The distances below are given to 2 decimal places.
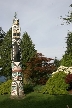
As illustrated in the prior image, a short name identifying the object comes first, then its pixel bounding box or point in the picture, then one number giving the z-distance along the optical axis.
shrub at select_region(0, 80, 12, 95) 22.56
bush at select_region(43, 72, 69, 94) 19.78
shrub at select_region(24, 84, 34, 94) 22.57
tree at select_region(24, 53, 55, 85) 32.04
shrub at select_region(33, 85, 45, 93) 22.25
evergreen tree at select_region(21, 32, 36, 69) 44.14
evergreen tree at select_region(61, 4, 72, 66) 33.34
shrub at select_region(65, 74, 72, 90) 21.48
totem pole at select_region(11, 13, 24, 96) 20.42
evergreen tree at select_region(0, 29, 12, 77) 45.31
